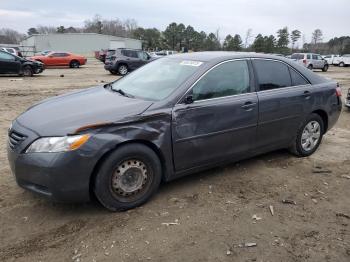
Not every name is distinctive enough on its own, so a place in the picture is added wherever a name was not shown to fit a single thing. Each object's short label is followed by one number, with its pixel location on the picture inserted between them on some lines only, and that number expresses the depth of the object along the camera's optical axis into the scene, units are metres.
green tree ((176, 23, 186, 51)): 80.06
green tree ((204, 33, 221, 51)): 72.61
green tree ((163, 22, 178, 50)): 79.75
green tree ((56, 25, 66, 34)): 105.45
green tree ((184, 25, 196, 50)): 79.79
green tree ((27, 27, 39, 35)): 123.19
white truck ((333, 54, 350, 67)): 42.94
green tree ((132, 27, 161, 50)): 81.62
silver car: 31.89
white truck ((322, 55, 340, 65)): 45.00
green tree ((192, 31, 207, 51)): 77.62
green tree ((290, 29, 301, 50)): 89.25
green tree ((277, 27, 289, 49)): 68.81
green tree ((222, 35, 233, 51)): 70.94
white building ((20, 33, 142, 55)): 70.44
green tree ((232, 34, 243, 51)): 67.12
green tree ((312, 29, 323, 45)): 92.79
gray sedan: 3.55
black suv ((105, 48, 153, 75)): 22.97
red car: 29.36
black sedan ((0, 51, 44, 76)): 19.20
